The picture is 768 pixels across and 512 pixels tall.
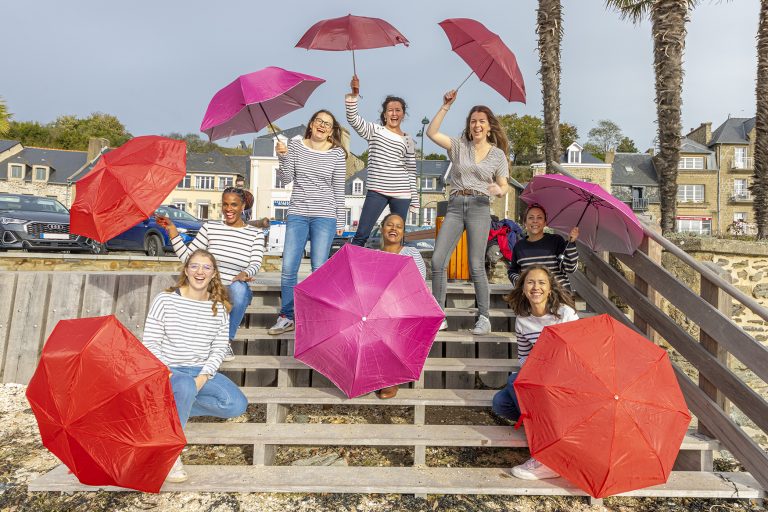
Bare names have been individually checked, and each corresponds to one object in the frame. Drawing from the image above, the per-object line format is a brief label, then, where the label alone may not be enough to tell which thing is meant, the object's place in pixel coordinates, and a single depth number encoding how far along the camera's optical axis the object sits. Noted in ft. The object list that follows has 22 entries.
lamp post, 77.59
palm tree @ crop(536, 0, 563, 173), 29.19
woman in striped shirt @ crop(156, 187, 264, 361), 11.51
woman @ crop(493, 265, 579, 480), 10.10
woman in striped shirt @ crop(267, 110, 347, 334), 12.79
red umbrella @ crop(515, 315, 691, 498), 7.36
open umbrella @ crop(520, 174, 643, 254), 11.53
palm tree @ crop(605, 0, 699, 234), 22.93
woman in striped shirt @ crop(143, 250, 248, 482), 9.48
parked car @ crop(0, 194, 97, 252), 30.63
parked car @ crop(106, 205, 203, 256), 36.32
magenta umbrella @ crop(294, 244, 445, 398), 8.64
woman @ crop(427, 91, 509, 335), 12.69
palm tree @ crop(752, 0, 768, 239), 27.20
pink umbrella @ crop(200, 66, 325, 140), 12.00
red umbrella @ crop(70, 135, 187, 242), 10.47
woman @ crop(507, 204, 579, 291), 12.81
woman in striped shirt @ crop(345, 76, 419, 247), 13.35
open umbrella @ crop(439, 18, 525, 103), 13.05
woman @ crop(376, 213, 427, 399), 11.80
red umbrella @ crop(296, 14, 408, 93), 13.39
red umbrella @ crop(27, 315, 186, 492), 7.25
